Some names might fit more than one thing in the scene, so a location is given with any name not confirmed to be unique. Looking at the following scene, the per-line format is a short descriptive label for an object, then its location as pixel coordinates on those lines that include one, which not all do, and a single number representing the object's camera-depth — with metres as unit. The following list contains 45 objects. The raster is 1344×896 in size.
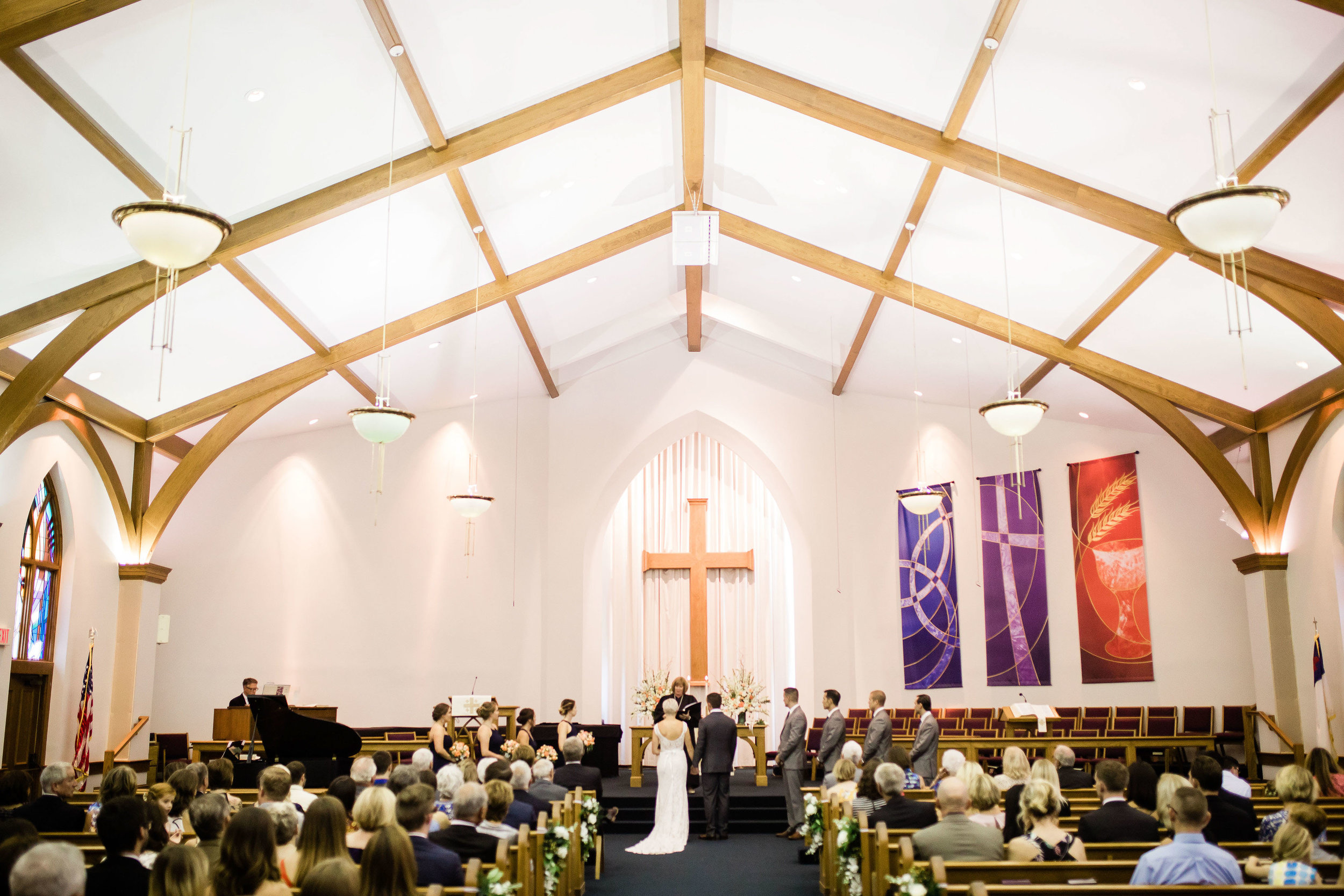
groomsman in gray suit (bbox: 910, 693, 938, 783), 9.01
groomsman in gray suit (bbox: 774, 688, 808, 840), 9.03
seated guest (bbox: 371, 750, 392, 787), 6.59
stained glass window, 9.65
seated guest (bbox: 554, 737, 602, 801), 7.71
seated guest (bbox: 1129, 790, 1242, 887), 3.49
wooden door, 9.22
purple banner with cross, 12.73
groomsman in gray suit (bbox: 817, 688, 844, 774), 8.95
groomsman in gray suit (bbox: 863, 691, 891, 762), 8.83
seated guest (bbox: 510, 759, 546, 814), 5.91
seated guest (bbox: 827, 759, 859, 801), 6.59
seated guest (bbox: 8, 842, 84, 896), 2.48
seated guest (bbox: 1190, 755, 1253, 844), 4.79
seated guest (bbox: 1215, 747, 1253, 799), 5.61
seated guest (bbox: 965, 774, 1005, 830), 4.93
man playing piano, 10.20
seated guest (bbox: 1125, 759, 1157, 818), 5.01
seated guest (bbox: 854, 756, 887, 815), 6.07
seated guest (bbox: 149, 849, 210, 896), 2.79
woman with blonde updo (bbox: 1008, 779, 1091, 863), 4.19
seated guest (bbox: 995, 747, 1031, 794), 5.87
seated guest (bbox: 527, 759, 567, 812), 6.64
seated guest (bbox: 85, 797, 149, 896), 3.13
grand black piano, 8.21
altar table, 11.40
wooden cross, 14.95
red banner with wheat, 12.12
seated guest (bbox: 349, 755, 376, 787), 6.13
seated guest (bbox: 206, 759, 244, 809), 5.42
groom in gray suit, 9.09
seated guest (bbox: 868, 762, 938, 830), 5.25
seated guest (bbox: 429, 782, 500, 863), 4.50
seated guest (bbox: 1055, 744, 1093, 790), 7.05
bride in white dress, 8.73
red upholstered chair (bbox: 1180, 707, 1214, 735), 11.28
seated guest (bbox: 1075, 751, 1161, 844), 4.45
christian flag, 9.65
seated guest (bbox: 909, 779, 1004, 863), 4.27
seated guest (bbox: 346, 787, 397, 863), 3.98
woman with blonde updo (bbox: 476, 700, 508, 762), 8.71
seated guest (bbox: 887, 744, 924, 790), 6.13
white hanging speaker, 9.66
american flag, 9.96
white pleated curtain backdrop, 15.16
